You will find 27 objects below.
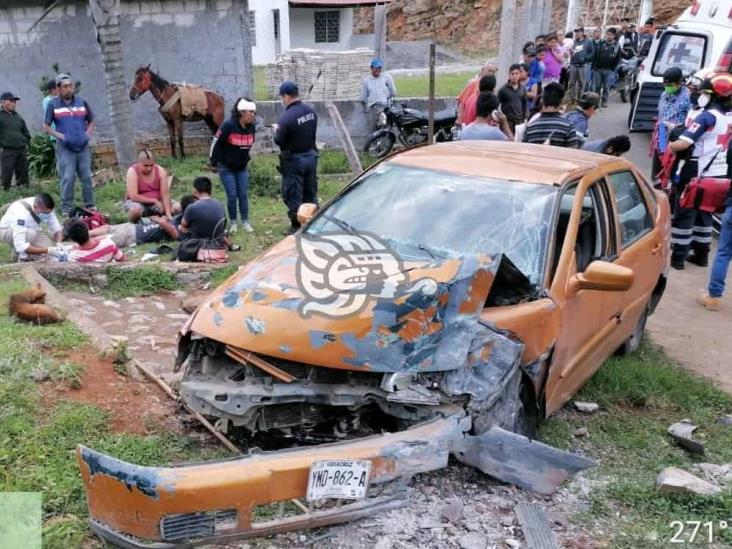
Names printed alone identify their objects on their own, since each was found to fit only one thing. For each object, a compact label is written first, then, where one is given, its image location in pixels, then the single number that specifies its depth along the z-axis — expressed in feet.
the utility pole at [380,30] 48.75
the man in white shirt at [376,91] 44.24
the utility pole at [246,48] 42.98
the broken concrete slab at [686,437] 14.20
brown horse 40.65
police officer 26.99
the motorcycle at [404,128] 43.98
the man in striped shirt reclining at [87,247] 23.61
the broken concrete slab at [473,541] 10.38
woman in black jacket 27.89
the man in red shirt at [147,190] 28.94
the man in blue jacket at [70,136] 29.91
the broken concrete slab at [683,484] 12.12
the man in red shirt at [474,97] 24.85
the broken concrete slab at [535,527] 10.54
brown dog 17.25
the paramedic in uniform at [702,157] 23.40
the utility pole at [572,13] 72.13
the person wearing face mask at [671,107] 28.71
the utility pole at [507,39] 41.22
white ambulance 35.81
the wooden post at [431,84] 30.14
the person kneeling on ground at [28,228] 23.95
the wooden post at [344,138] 40.16
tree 33.42
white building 92.84
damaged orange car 9.27
